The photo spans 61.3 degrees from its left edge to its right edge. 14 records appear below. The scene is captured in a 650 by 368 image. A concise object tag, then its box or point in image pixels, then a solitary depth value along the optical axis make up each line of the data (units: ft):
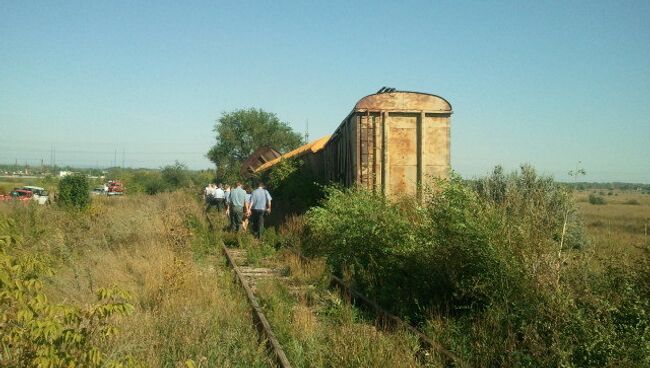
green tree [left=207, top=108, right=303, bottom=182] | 228.02
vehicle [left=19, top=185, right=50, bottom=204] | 139.64
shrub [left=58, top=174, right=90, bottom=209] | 86.98
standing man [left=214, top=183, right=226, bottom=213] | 93.40
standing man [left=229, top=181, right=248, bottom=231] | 56.44
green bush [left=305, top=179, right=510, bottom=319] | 21.81
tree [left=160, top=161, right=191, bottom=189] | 235.95
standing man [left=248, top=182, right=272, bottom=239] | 53.47
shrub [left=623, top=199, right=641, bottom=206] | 273.54
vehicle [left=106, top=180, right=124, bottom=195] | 192.85
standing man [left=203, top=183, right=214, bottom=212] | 98.19
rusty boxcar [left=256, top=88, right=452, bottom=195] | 43.62
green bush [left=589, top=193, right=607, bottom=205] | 255.50
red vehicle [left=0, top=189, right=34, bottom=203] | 132.46
